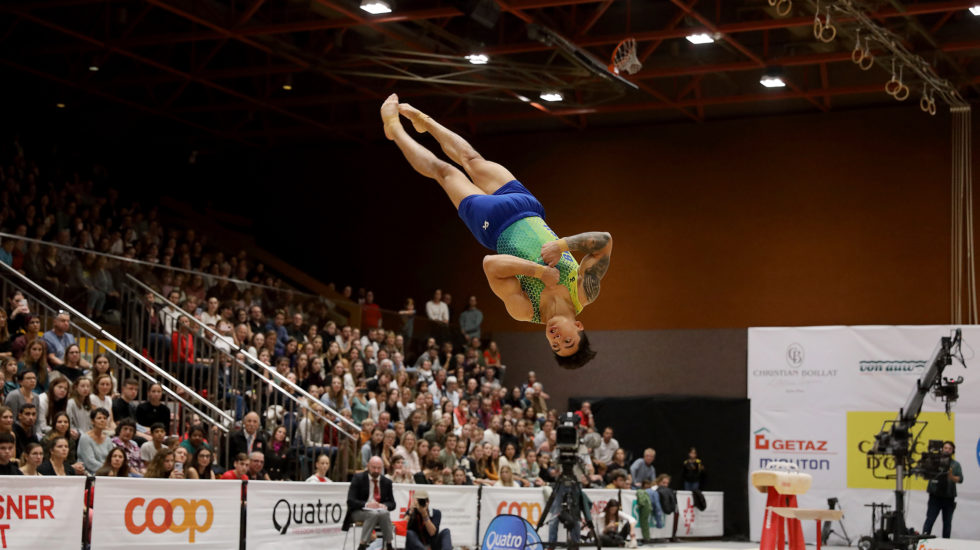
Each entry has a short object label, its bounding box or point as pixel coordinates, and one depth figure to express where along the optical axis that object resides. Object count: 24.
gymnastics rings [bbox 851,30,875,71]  16.21
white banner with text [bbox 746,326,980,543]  20.19
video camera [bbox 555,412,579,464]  13.19
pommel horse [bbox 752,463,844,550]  10.73
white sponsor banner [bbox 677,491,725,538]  20.44
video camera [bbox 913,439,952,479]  15.82
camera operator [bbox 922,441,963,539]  18.28
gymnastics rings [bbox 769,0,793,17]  16.83
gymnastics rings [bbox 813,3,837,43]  15.58
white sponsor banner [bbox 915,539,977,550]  16.20
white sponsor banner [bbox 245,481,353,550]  11.52
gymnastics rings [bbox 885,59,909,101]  20.45
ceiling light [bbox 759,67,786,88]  19.72
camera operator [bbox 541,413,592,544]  12.39
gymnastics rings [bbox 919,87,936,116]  18.60
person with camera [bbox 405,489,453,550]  13.29
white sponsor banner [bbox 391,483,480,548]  13.62
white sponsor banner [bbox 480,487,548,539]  14.99
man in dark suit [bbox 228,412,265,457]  13.33
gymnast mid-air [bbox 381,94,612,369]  7.62
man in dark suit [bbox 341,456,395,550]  12.71
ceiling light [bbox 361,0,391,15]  15.96
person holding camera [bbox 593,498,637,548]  17.44
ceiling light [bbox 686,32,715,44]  18.09
